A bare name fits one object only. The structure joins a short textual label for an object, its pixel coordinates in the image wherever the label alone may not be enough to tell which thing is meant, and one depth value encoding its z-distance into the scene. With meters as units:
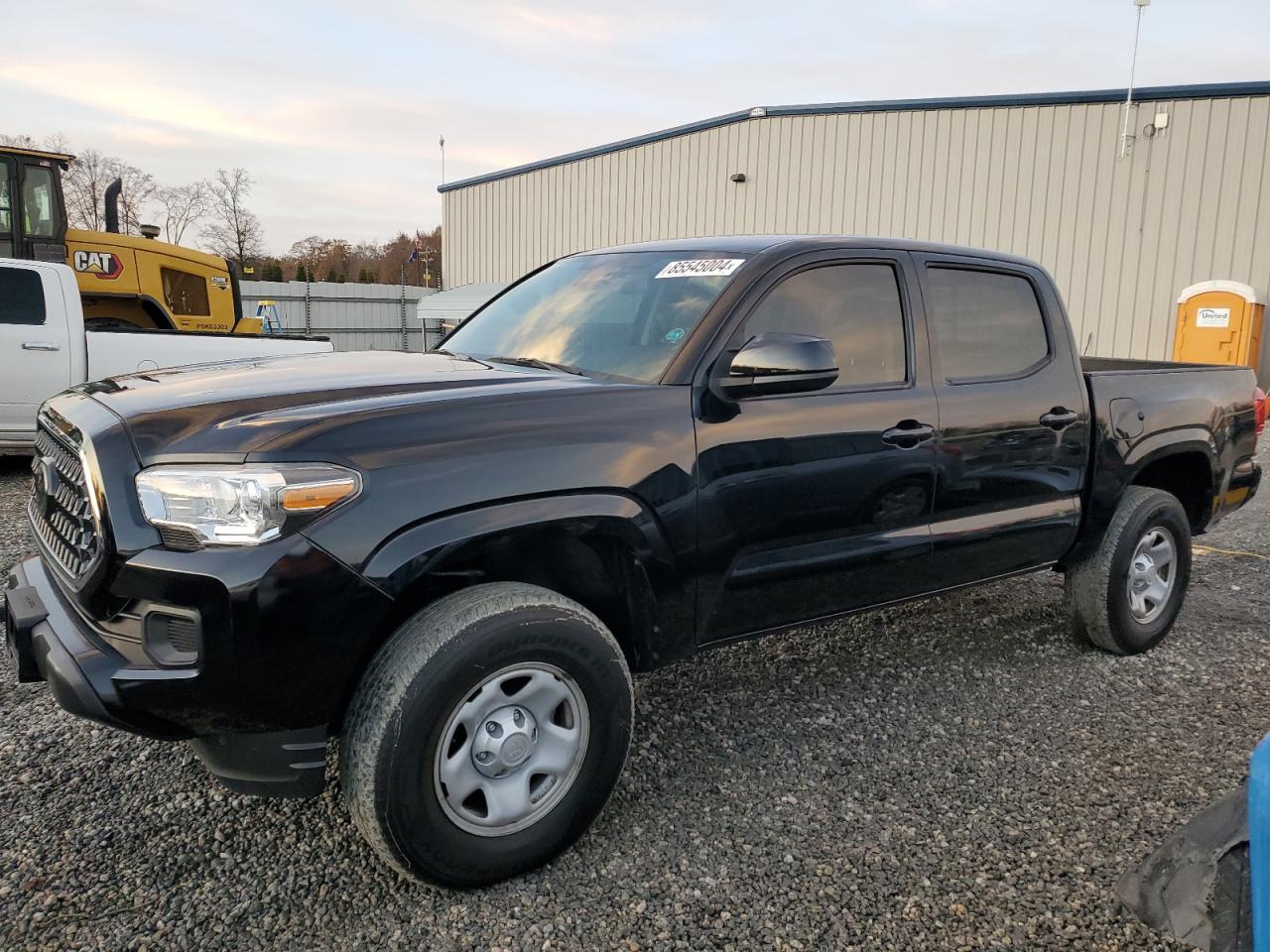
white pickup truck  7.69
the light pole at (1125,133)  14.85
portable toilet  13.43
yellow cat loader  10.27
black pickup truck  2.11
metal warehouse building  14.41
